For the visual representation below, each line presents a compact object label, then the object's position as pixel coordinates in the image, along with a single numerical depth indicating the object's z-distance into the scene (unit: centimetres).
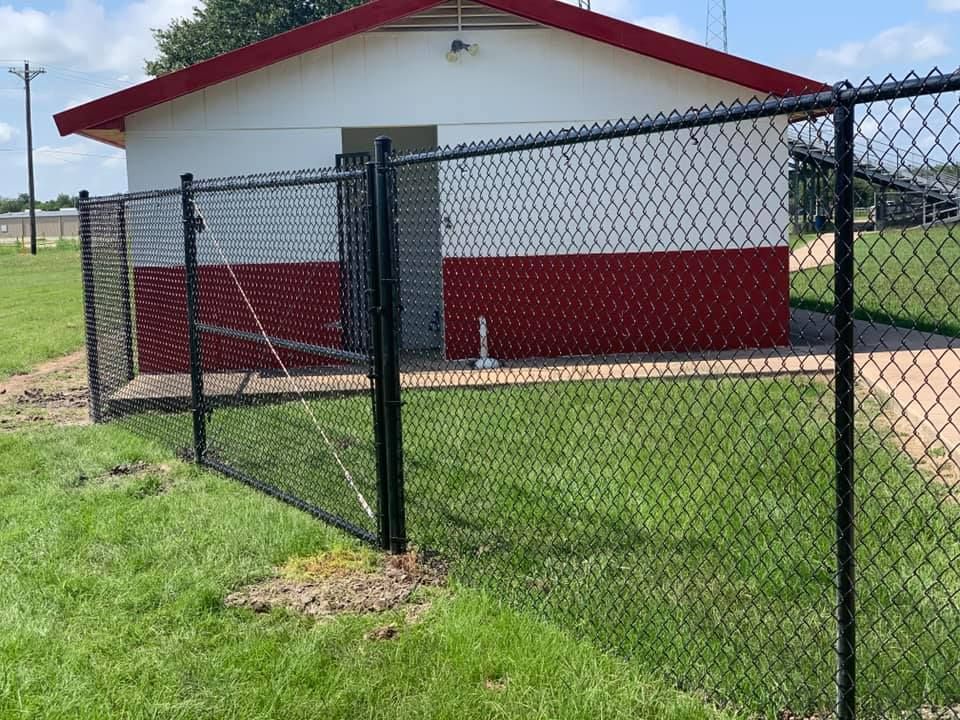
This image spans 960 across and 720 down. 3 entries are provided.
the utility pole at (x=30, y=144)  4984
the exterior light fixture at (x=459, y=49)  1070
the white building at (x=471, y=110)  1070
